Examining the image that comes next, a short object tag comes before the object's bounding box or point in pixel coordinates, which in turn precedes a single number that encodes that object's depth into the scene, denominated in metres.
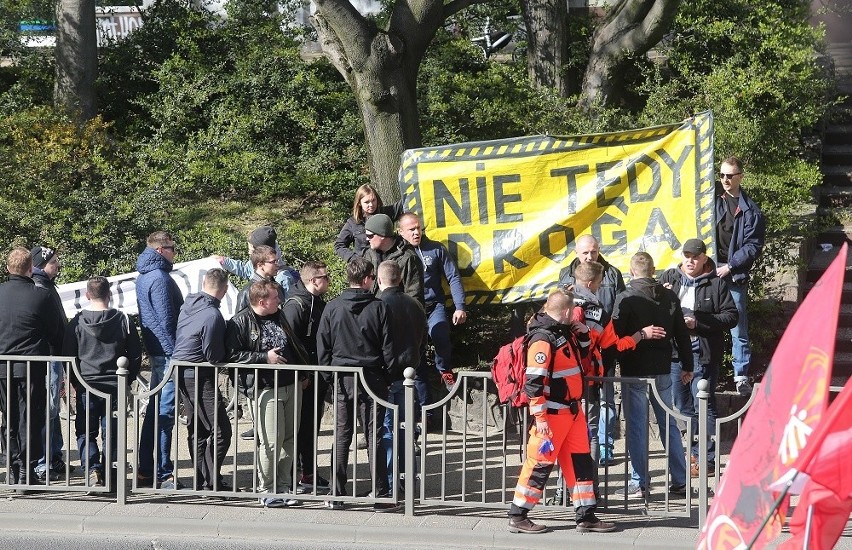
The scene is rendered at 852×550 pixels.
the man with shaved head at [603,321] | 15.82
